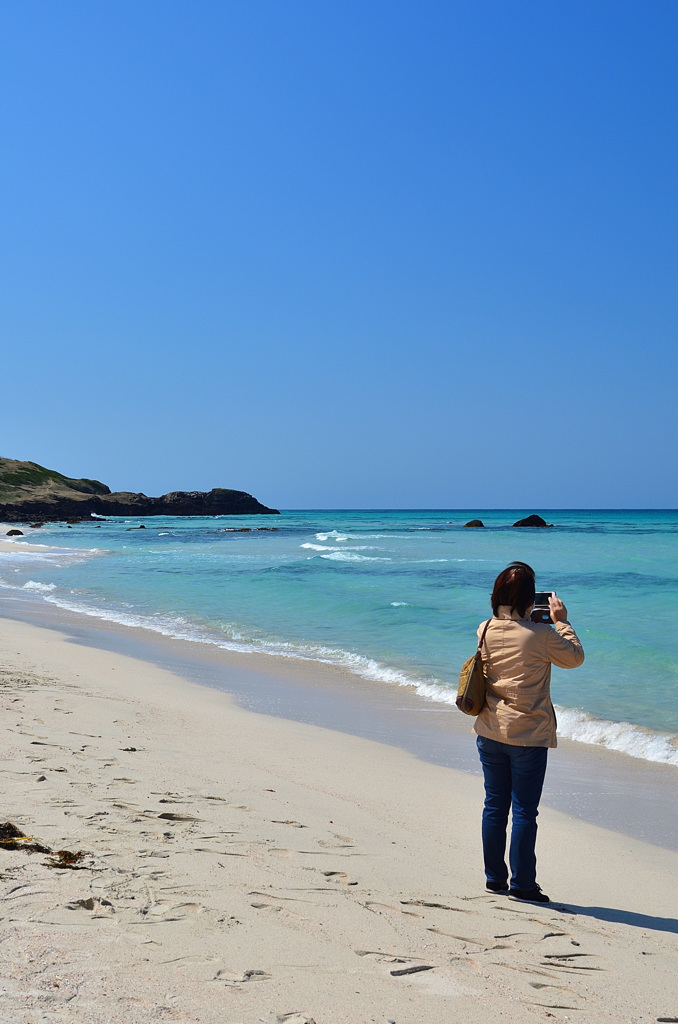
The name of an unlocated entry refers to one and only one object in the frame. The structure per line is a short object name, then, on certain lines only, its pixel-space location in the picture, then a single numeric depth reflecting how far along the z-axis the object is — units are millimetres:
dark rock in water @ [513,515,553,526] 81338
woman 3910
